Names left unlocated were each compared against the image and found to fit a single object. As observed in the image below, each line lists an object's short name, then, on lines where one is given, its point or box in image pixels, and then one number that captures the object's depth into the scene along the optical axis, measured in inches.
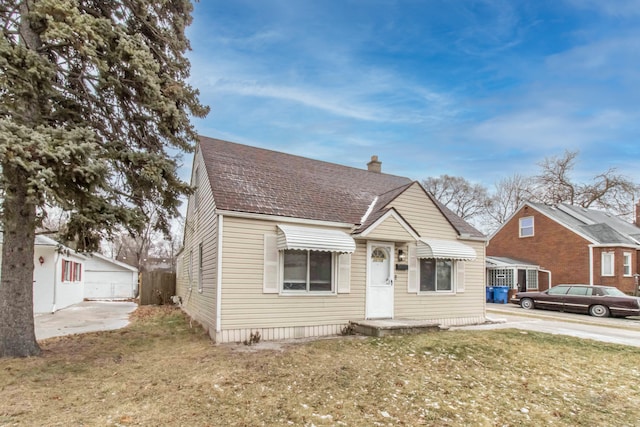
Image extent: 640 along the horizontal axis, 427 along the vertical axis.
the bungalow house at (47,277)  607.8
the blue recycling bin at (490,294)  966.4
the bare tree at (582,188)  1391.5
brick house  917.2
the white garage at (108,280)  1119.6
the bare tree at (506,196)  1544.0
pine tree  249.1
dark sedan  647.1
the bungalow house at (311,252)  366.0
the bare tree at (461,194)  1626.5
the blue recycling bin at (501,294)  939.5
